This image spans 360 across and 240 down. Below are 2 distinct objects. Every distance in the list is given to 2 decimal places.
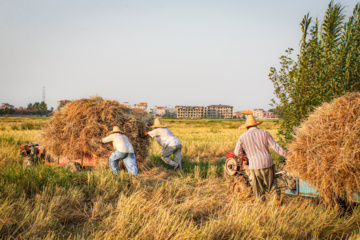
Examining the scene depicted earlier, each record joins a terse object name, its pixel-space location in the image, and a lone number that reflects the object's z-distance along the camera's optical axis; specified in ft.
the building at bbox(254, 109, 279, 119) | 553.07
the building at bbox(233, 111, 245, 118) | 581.12
